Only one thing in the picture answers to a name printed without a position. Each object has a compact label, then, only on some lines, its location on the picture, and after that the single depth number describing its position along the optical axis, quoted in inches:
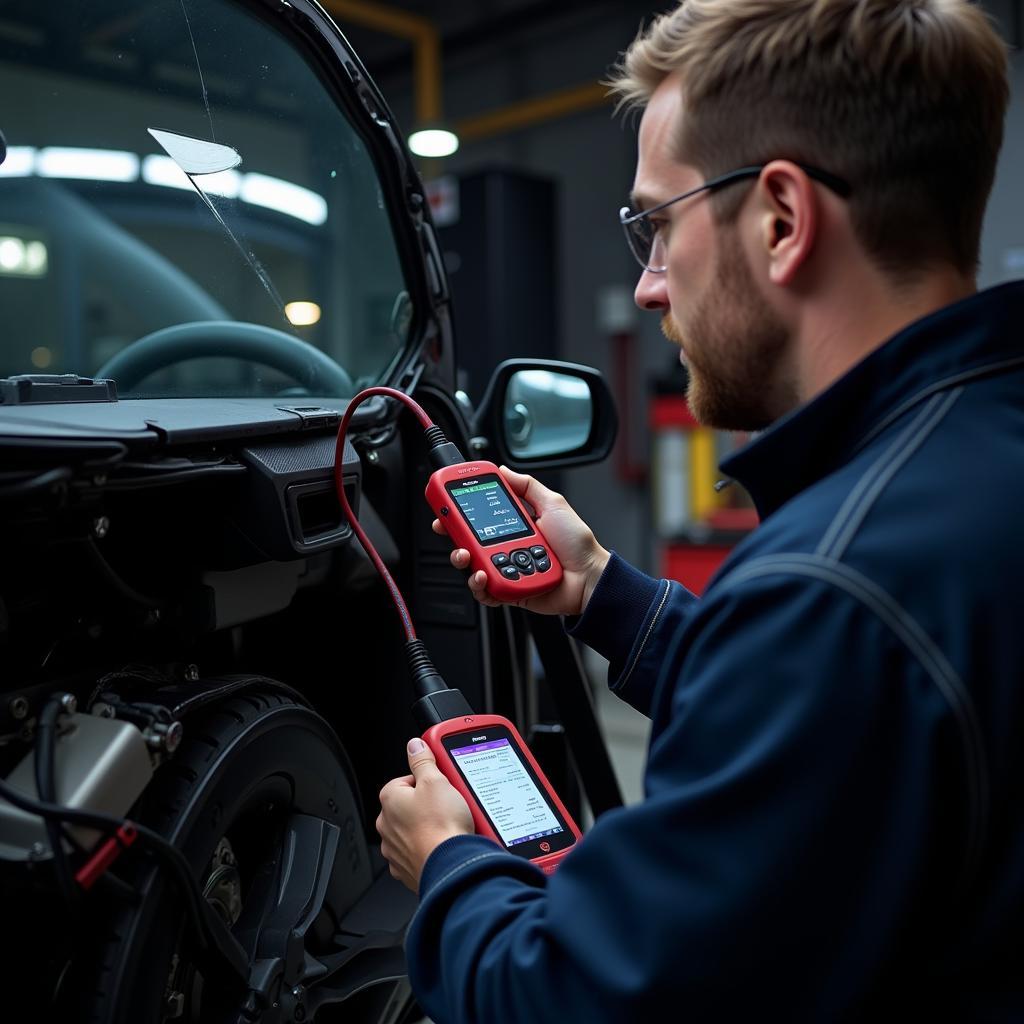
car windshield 49.3
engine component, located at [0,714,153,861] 32.4
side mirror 64.2
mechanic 25.2
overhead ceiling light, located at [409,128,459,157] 184.9
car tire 35.5
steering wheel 53.2
